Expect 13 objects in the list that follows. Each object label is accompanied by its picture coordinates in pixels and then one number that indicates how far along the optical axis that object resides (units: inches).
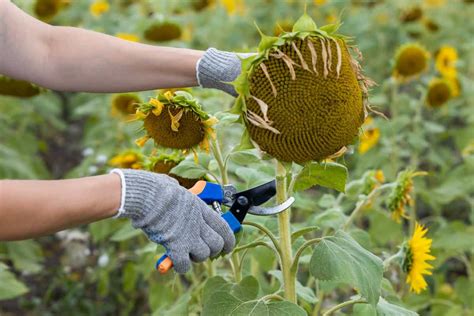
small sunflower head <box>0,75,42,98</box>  113.1
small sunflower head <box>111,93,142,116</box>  121.5
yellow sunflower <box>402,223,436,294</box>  71.1
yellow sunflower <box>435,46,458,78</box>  136.9
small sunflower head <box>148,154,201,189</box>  65.0
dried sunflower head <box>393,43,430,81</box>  124.8
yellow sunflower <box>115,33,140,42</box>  133.1
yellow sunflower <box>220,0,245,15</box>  200.5
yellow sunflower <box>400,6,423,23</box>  171.3
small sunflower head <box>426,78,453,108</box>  127.2
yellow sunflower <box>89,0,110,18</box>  189.5
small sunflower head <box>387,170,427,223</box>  77.4
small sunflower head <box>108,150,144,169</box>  84.6
